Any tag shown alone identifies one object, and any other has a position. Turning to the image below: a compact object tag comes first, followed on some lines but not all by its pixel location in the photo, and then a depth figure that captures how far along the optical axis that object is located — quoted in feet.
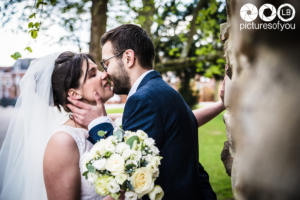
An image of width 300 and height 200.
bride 9.57
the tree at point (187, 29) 21.85
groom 6.91
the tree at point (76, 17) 18.31
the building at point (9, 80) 135.48
